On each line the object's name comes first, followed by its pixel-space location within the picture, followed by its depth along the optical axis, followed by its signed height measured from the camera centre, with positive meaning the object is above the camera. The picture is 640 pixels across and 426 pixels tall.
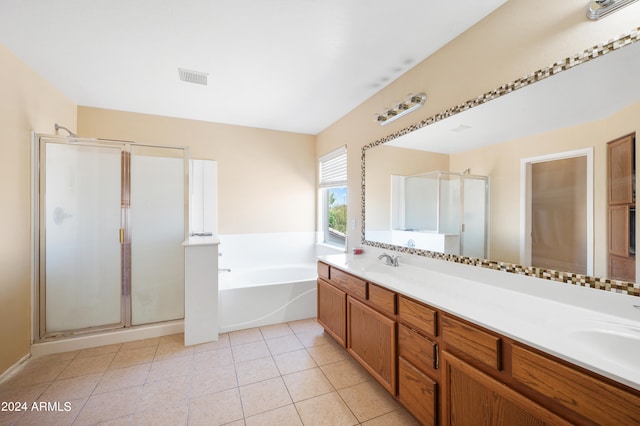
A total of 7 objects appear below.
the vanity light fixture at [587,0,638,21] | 1.11 +0.89
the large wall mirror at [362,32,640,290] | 1.19 +0.27
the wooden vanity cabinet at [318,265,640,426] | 0.83 -0.69
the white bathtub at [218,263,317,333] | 2.81 -1.03
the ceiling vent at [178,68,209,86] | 2.42 +1.29
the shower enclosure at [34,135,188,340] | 2.49 -0.21
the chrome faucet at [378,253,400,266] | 2.24 -0.41
